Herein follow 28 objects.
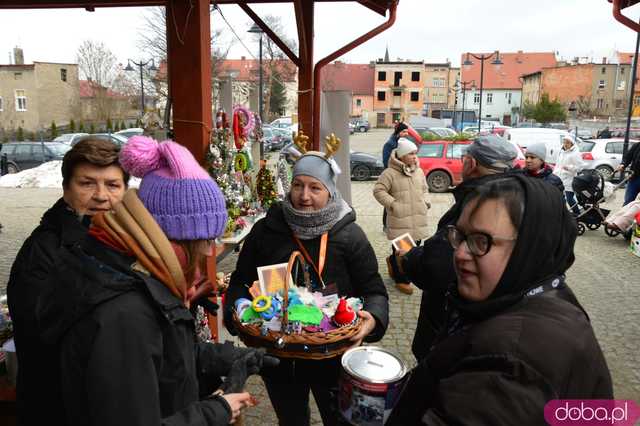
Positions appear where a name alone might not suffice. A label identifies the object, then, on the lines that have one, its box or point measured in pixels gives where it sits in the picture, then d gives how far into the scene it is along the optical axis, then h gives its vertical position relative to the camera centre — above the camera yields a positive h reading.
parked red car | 15.39 -1.38
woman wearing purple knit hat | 1.21 -0.48
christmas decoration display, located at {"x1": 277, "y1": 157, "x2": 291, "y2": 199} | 6.21 -0.72
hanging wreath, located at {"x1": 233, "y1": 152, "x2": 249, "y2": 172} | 4.82 -0.42
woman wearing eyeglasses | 1.10 -0.51
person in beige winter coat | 6.27 -0.95
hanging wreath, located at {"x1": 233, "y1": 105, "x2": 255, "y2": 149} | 4.89 -0.04
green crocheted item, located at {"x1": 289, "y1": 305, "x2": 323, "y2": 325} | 2.18 -0.87
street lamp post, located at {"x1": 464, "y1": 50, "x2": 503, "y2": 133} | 31.50 +3.87
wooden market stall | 3.50 +0.35
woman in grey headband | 2.42 -0.74
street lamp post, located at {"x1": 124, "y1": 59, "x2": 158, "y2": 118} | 22.62 +2.74
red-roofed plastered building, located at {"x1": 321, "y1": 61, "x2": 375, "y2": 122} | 77.36 +6.07
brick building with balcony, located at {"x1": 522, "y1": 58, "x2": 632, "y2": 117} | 64.12 +4.99
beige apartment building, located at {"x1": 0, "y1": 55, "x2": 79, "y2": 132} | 43.44 +2.28
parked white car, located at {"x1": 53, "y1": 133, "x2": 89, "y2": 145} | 24.49 -0.98
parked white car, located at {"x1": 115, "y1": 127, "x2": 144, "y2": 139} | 25.47 -0.65
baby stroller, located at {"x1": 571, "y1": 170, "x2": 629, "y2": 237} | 9.70 -1.51
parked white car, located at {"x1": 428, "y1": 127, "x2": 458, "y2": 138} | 27.27 -0.55
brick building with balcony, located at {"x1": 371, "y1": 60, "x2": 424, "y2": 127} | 76.00 +4.74
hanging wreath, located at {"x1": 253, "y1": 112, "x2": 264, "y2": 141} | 5.70 -0.11
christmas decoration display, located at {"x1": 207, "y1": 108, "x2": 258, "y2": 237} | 4.14 -0.48
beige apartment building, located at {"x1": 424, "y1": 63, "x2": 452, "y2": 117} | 79.00 +5.90
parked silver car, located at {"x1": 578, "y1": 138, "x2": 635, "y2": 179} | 17.38 -1.16
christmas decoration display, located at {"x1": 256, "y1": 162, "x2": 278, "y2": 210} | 6.01 -0.84
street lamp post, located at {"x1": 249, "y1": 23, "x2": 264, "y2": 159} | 16.64 +3.08
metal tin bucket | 1.75 -0.97
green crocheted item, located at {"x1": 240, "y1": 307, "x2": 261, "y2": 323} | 2.26 -0.91
